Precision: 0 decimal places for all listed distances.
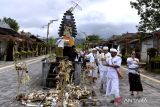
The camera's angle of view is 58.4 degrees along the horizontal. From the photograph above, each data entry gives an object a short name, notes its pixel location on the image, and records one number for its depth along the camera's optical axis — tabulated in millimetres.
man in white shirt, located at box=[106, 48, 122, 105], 4852
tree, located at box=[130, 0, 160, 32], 12334
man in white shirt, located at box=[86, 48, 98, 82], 6992
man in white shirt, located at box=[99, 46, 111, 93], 5732
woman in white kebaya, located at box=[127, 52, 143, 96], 5533
